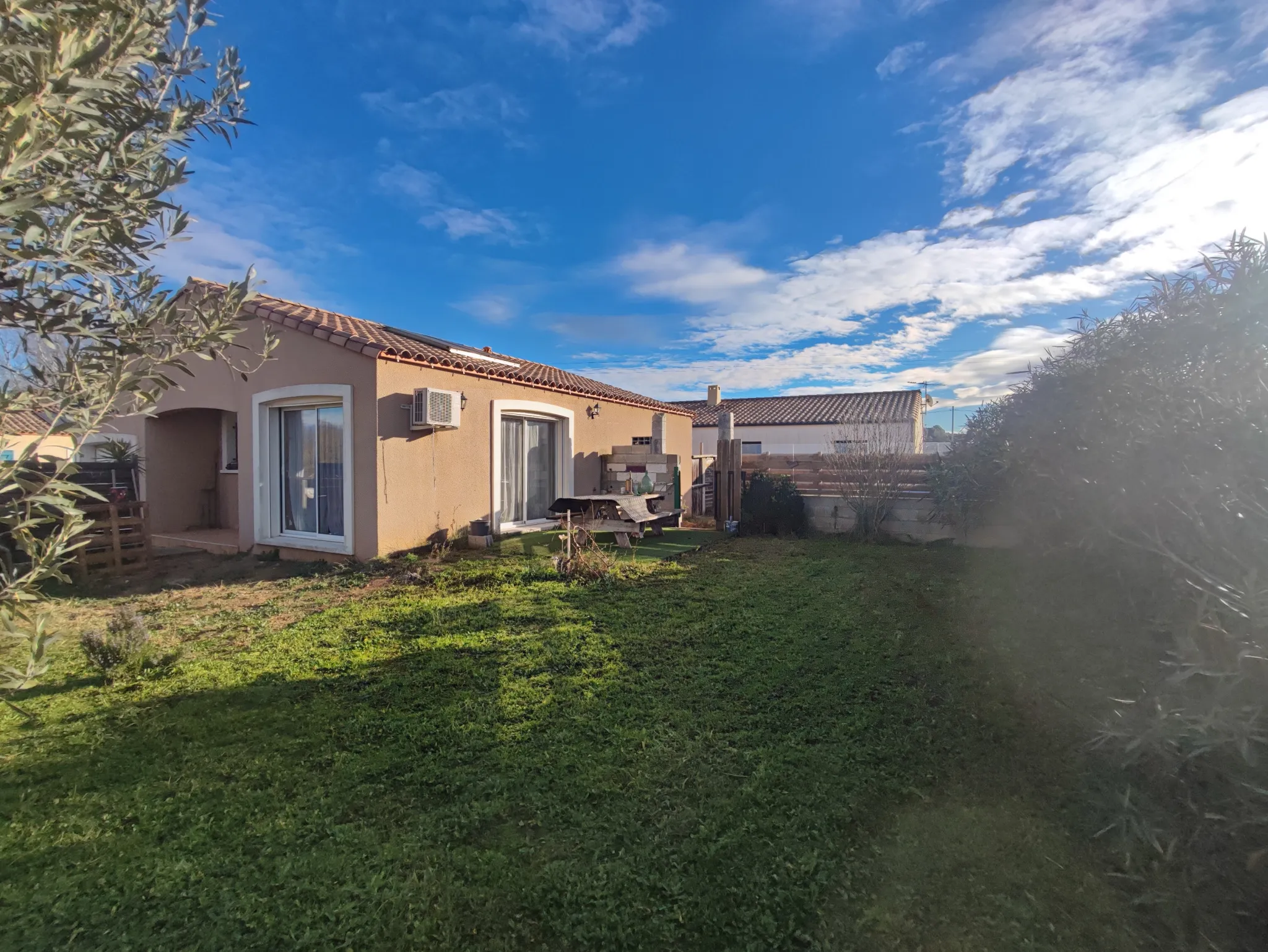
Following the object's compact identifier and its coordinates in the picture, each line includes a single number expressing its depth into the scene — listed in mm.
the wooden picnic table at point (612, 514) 9766
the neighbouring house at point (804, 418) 30328
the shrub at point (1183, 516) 2383
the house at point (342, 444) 8609
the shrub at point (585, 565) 7605
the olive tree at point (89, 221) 1676
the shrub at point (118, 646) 4523
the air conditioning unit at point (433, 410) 8750
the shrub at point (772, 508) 11656
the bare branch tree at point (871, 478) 10969
